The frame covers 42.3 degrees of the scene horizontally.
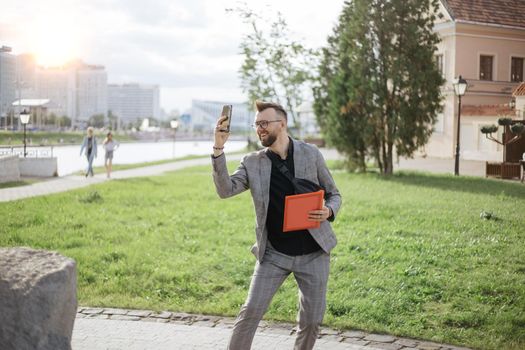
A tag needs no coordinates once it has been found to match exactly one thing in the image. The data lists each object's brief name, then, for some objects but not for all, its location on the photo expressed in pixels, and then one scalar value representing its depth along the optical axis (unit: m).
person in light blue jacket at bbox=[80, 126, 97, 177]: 20.95
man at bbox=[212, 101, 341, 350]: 4.16
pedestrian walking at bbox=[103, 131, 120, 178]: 23.34
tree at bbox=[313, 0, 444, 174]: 20.20
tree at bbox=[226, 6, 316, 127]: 26.70
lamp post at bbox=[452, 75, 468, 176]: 17.80
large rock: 3.51
